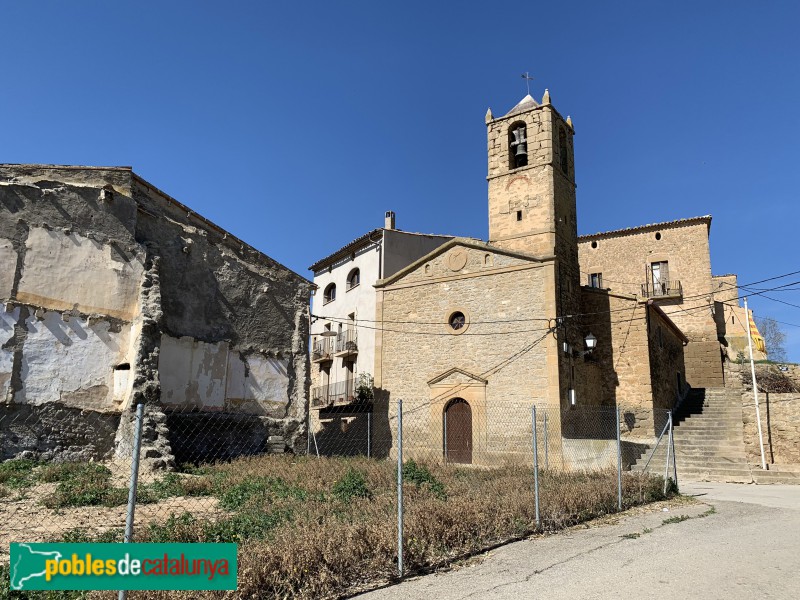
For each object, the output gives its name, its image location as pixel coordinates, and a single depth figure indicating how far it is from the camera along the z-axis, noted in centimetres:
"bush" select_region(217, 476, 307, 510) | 890
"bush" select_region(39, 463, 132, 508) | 888
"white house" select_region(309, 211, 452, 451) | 2791
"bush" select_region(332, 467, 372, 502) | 930
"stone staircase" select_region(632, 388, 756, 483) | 1772
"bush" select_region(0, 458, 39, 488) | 1049
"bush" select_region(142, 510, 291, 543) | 629
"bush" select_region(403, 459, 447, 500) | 972
